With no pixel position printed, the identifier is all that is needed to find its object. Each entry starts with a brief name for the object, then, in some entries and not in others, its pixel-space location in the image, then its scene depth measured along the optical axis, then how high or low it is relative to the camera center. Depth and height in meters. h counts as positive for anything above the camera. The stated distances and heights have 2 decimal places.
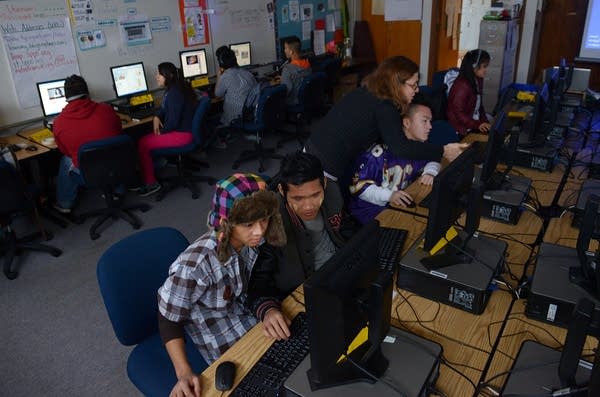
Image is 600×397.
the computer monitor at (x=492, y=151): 1.82 -0.55
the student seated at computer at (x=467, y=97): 3.79 -0.70
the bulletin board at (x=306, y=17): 5.86 -0.09
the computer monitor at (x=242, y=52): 5.31 -0.42
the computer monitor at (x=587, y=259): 1.43 -0.75
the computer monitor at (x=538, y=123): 2.68 -0.65
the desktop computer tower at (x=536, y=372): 1.19 -0.91
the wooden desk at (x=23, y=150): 3.37 -0.86
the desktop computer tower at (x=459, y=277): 1.55 -0.84
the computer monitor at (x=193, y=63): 4.82 -0.46
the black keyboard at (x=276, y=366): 1.29 -0.94
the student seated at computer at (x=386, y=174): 2.36 -0.81
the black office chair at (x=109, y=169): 3.25 -0.99
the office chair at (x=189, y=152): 4.09 -1.12
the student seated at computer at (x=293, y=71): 5.21 -0.62
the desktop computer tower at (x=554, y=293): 1.45 -0.84
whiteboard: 3.74 -0.19
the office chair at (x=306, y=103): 5.03 -0.95
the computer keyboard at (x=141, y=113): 4.15 -0.79
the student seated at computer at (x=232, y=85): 4.62 -0.65
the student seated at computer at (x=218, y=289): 1.43 -0.80
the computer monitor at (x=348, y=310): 1.04 -0.64
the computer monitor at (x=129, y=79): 4.28 -0.52
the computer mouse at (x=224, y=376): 1.30 -0.93
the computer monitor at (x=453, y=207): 1.48 -0.62
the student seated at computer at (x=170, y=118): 4.06 -0.82
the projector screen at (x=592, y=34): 5.47 -0.39
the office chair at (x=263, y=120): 4.58 -1.00
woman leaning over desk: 2.34 -0.53
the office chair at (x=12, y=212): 2.93 -1.14
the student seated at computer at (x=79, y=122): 3.42 -0.69
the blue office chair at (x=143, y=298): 1.63 -0.92
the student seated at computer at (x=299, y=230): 1.70 -0.79
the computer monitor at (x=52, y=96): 3.78 -0.56
